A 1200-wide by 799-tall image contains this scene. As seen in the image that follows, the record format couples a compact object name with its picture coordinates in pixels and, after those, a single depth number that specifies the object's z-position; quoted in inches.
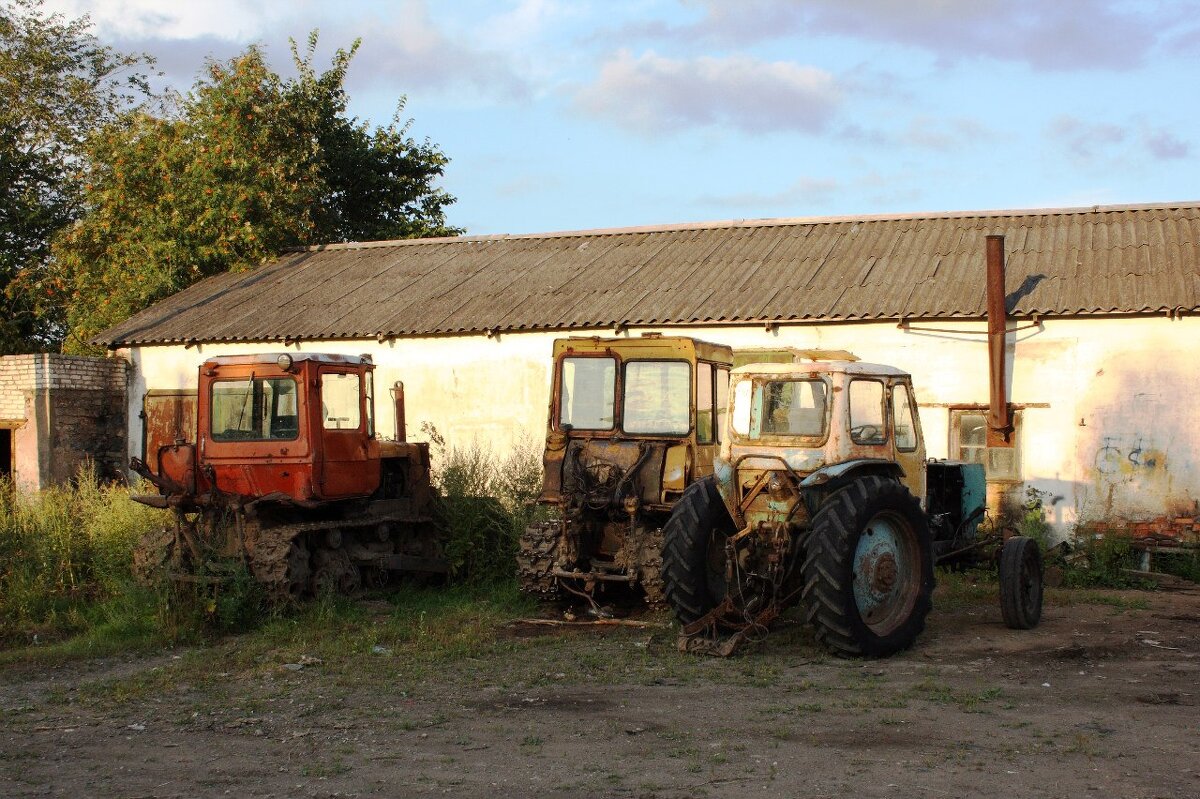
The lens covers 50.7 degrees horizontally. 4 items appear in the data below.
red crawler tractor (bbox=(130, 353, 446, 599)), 426.9
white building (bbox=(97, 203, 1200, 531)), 552.7
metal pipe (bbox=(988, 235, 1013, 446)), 564.7
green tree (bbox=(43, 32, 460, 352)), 858.1
